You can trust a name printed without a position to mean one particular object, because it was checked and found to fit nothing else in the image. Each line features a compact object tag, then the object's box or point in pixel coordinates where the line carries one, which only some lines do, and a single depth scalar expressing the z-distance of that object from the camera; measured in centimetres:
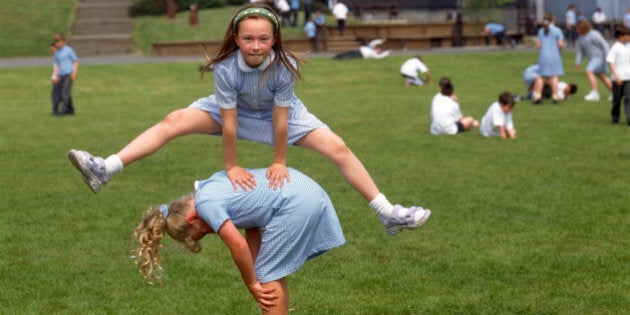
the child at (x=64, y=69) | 2453
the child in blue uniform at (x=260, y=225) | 577
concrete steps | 4666
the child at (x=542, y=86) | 2599
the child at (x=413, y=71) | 3222
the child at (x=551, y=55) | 2555
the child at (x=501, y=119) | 1866
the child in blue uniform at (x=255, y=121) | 609
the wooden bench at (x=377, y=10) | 5488
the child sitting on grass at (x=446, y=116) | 1922
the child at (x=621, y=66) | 2003
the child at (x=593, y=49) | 2500
